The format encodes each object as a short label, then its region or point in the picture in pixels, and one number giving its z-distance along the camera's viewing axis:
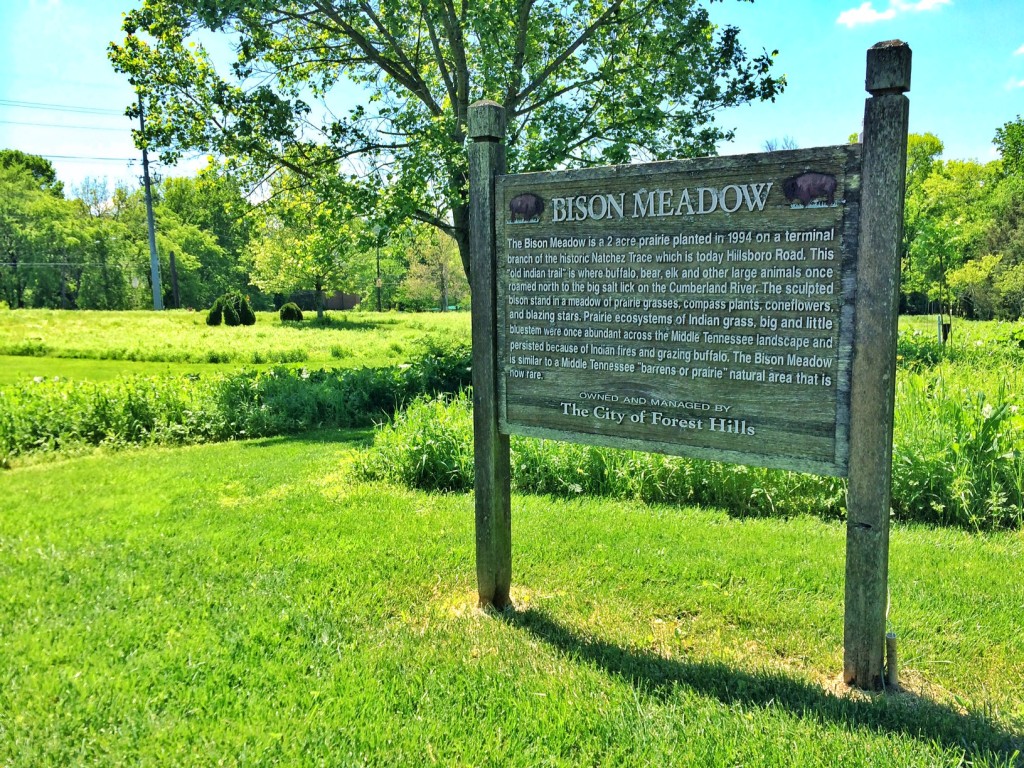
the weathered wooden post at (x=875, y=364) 2.81
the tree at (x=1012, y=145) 56.97
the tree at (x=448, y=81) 13.25
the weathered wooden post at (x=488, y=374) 4.00
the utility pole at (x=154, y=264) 41.44
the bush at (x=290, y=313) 42.28
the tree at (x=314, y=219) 14.94
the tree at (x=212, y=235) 68.56
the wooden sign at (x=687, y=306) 3.05
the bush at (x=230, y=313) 34.58
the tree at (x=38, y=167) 68.46
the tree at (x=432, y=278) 62.09
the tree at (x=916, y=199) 47.34
